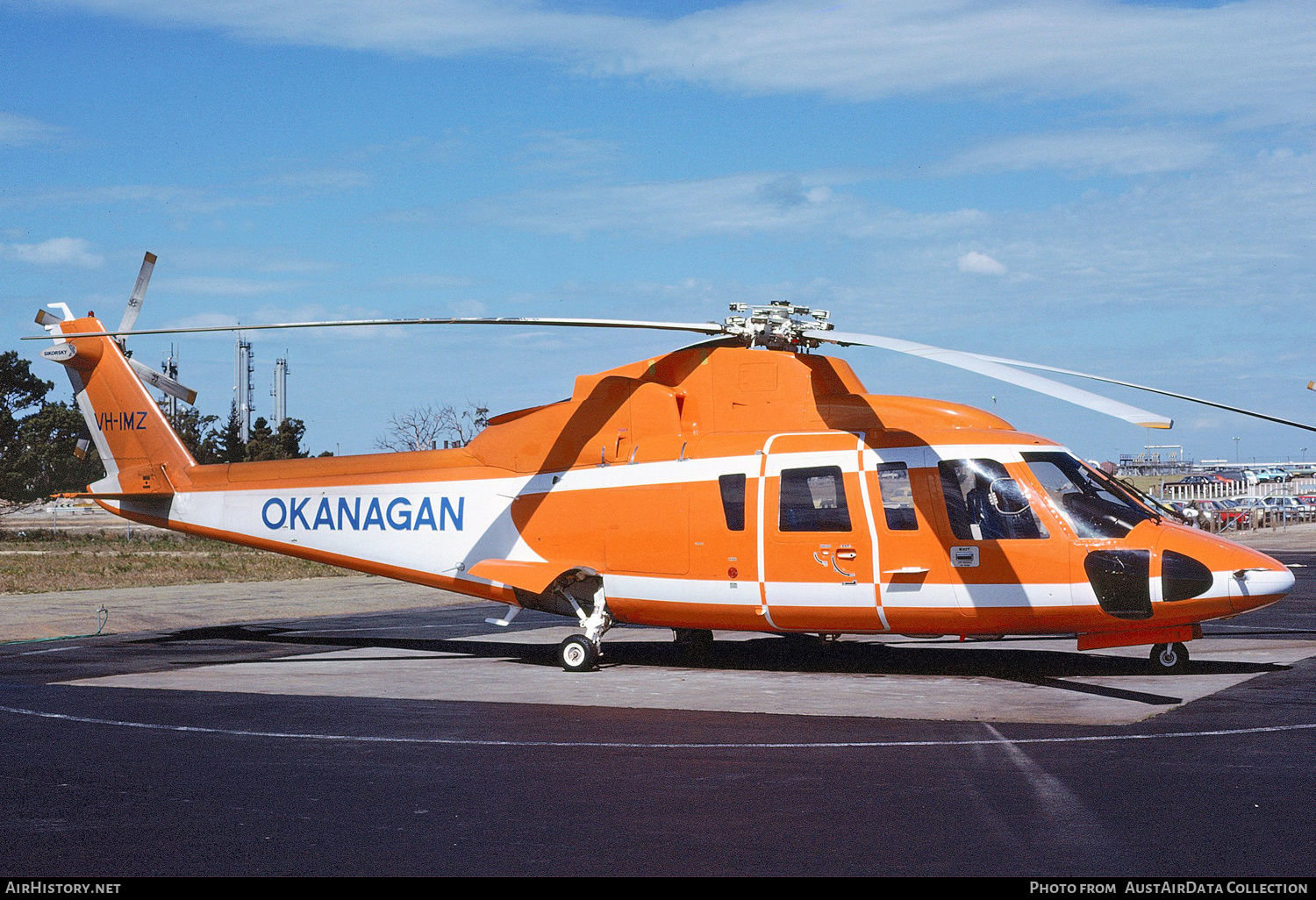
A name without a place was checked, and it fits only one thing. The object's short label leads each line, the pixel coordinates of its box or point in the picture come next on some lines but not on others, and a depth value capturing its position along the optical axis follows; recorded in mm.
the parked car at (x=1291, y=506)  90500
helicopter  13320
